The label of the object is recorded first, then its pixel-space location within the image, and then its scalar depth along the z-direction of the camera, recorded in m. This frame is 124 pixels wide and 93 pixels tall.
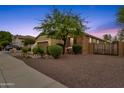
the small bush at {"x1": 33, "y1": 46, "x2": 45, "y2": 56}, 8.06
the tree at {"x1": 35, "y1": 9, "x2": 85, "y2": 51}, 9.05
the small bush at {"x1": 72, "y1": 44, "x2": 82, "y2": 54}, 9.40
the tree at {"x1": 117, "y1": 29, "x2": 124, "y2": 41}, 8.72
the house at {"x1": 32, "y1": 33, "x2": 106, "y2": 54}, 9.80
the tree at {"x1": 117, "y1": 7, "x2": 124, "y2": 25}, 8.00
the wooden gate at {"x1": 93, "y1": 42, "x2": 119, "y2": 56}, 8.99
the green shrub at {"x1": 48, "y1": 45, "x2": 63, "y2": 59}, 7.13
